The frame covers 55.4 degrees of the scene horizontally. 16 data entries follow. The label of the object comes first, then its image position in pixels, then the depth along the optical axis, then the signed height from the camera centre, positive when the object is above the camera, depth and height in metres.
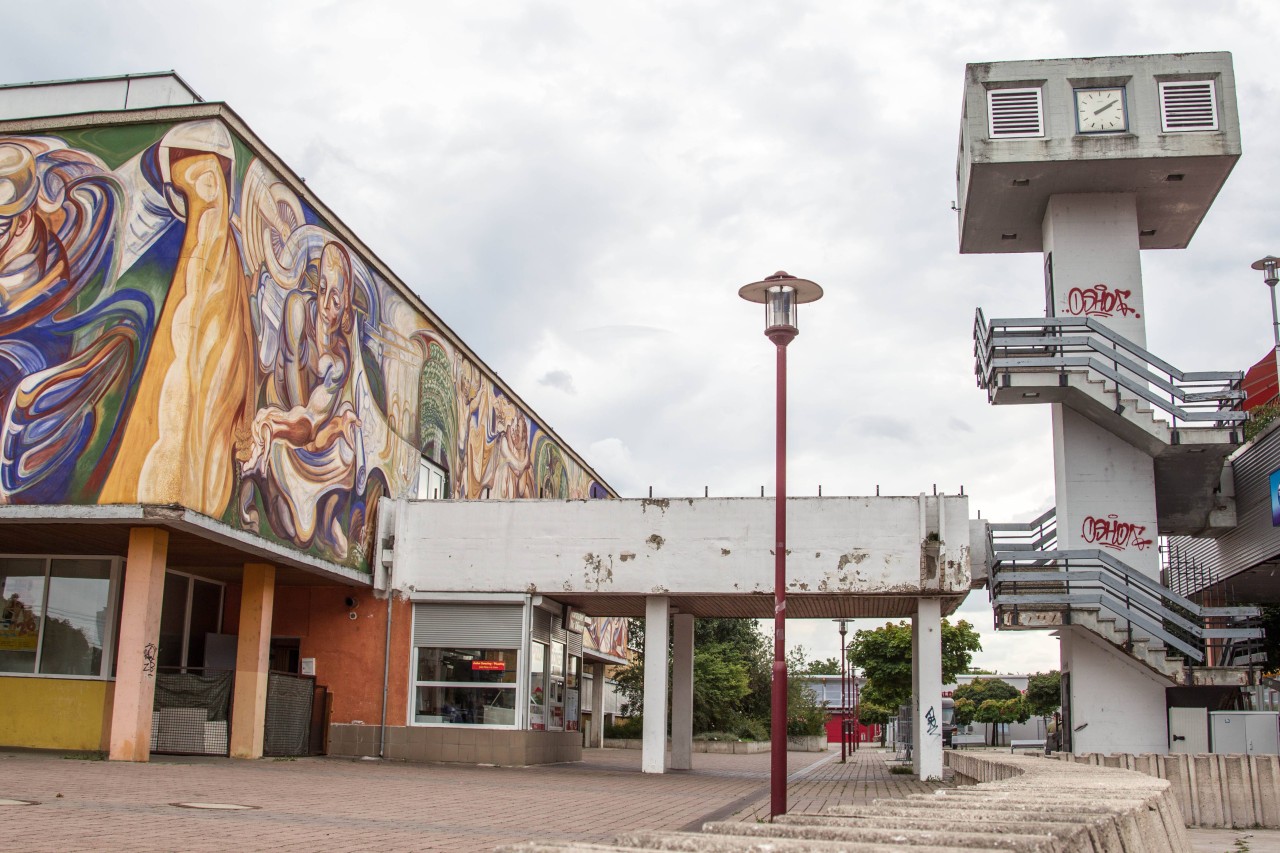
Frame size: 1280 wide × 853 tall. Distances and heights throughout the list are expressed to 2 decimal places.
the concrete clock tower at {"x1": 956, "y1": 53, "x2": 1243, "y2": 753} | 23.84 +6.58
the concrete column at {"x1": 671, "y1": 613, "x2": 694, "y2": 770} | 27.11 -0.36
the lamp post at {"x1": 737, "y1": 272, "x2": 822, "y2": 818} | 13.57 +3.77
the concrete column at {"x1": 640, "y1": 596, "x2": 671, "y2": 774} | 23.56 -0.46
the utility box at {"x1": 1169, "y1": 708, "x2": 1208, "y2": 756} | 23.20 -0.96
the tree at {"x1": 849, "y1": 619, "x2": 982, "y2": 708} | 36.53 +0.38
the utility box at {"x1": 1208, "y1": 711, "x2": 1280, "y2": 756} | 21.91 -0.93
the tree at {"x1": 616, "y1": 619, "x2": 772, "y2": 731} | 45.31 -0.20
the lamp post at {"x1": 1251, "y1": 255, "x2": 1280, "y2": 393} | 29.64 +9.87
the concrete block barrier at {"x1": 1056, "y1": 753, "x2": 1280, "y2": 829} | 16.48 -1.45
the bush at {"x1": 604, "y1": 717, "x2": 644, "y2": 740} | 44.09 -2.24
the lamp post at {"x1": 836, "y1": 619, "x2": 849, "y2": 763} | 39.62 -1.43
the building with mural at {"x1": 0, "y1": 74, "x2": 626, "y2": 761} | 18.33 +3.42
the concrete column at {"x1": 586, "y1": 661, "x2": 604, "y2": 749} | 41.75 -1.25
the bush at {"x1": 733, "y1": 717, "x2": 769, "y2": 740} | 45.81 -2.22
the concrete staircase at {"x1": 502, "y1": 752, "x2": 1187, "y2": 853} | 3.66 -0.54
